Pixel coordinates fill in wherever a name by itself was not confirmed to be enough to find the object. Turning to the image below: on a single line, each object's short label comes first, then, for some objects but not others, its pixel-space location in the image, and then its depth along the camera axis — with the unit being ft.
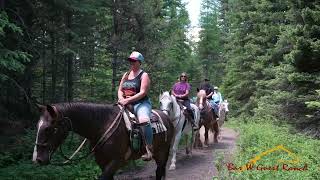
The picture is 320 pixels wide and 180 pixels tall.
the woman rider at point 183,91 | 44.66
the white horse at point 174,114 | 38.75
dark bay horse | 21.06
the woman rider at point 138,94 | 25.59
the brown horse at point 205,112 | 52.47
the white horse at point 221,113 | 63.98
